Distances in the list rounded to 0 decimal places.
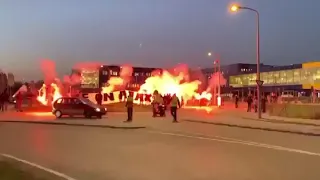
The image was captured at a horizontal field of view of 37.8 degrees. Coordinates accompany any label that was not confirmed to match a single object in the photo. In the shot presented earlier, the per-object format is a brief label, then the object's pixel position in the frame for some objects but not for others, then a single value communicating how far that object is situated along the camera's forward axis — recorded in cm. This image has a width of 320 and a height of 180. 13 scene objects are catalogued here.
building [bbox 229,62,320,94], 9806
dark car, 3350
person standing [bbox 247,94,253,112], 4372
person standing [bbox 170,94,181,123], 2869
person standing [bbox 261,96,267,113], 4219
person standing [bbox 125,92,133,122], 2893
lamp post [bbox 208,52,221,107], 5738
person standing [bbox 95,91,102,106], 4598
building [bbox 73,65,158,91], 8006
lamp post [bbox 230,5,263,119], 3253
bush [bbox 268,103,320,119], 3266
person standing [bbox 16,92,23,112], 4398
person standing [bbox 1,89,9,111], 4443
